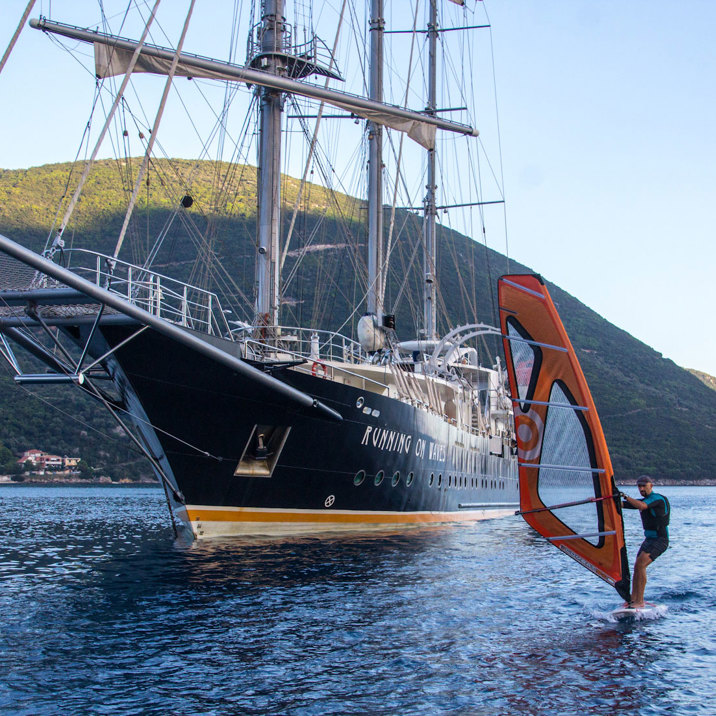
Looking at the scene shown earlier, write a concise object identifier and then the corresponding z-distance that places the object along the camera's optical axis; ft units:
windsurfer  40.32
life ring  79.20
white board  42.55
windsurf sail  41.01
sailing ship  61.46
